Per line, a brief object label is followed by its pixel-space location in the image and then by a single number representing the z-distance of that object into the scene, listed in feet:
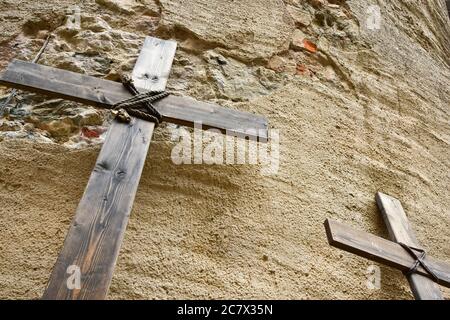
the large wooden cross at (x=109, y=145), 3.37
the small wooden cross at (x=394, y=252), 4.60
